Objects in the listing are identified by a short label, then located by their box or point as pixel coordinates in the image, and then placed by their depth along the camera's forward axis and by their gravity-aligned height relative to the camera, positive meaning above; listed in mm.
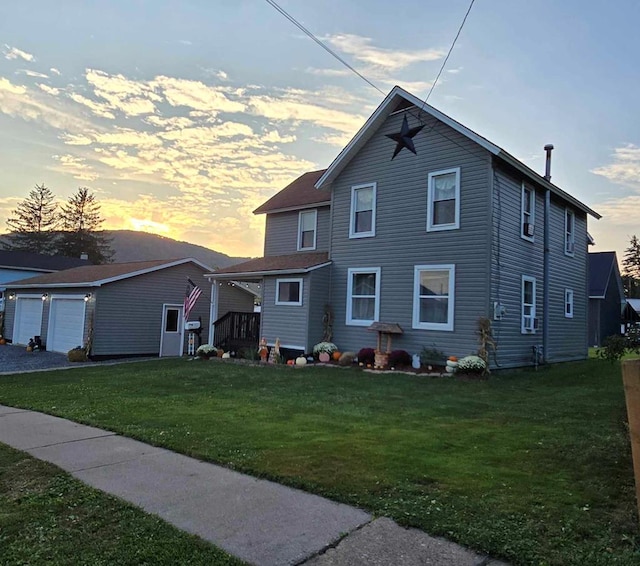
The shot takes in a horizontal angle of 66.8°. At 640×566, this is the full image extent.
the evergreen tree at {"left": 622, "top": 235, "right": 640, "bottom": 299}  65000 +9452
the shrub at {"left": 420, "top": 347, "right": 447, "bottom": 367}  12797 -864
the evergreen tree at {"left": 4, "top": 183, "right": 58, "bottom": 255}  59069 +10259
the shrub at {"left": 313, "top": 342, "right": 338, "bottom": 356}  14555 -859
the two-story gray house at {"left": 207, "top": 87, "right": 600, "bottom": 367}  12664 +2115
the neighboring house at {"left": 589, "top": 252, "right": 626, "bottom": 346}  29031 +2238
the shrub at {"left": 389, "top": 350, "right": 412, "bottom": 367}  13203 -976
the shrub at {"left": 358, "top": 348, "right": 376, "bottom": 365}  13727 -971
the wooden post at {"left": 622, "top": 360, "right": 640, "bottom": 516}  3039 -429
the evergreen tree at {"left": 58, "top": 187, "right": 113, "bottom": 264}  58781 +9763
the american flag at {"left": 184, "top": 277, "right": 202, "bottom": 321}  18828 +516
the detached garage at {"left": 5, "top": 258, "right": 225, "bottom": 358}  18766 +57
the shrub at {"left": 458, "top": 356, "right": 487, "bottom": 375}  11625 -942
